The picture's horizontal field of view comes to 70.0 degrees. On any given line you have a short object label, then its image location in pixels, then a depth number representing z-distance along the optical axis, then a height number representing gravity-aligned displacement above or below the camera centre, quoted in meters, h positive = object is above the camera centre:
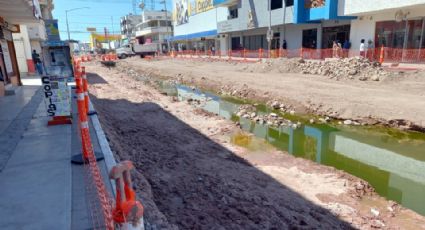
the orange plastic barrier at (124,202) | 2.21 -1.10
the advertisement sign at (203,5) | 45.76 +6.51
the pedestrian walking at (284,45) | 30.07 -0.07
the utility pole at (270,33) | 28.17 +1.13
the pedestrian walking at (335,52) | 22.17 -0.65
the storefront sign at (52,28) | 26.52 +2.21
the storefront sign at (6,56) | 13.65 -0.04
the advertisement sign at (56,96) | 6.96 -0.97
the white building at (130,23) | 109.12 +9.79
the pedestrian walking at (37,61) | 22.50 -0.54
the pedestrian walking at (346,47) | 22.45 -0.33
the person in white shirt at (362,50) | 20.42 -0.53
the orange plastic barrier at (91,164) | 3.17 -1.61
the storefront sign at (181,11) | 56.57 +7.07
